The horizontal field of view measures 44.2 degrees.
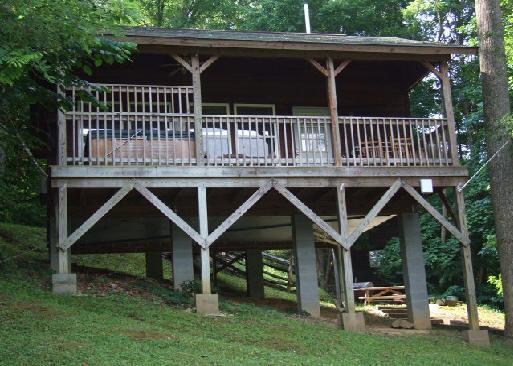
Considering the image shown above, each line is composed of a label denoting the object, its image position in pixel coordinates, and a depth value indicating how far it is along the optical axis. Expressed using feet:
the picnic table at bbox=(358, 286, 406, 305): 71.97
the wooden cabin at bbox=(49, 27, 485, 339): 40.93
